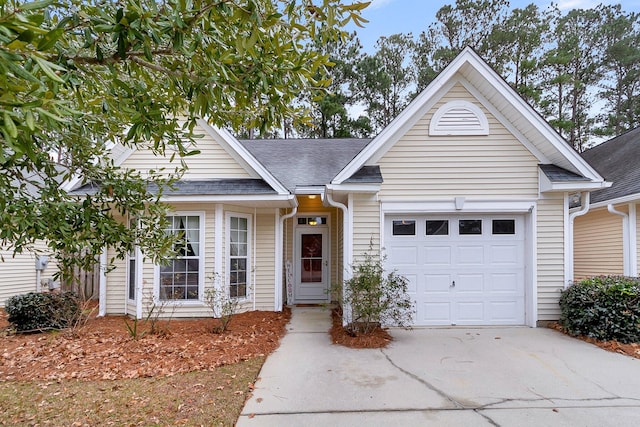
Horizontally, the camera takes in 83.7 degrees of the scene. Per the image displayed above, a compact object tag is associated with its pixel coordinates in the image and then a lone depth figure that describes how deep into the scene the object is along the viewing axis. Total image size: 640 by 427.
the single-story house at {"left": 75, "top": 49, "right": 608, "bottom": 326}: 7.04
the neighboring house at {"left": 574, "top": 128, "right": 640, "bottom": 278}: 8.45
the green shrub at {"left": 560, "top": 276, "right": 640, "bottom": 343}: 6.13
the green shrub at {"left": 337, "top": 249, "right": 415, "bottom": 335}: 6.43
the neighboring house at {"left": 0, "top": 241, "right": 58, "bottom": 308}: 10.22
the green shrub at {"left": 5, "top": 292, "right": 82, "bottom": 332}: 7.07
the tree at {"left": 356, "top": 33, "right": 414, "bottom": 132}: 22.33
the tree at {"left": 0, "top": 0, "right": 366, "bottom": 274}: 1.54
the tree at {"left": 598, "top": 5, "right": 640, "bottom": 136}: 19.12
